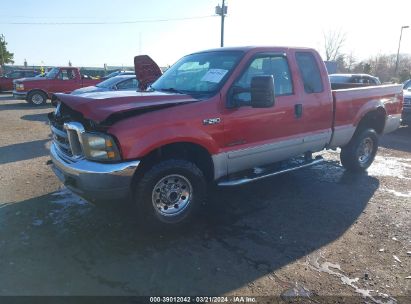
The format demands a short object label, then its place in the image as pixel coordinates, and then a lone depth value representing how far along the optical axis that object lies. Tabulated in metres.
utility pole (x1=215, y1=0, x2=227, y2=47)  27.39
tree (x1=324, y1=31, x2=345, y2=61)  51.66
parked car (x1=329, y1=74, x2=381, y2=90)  13.49
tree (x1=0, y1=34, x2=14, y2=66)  44.78
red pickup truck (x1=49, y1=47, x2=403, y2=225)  3.76
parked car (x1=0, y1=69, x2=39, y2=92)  24.84
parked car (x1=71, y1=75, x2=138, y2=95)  12.55
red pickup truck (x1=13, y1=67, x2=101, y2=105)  17.64
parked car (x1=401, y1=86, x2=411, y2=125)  11.38
